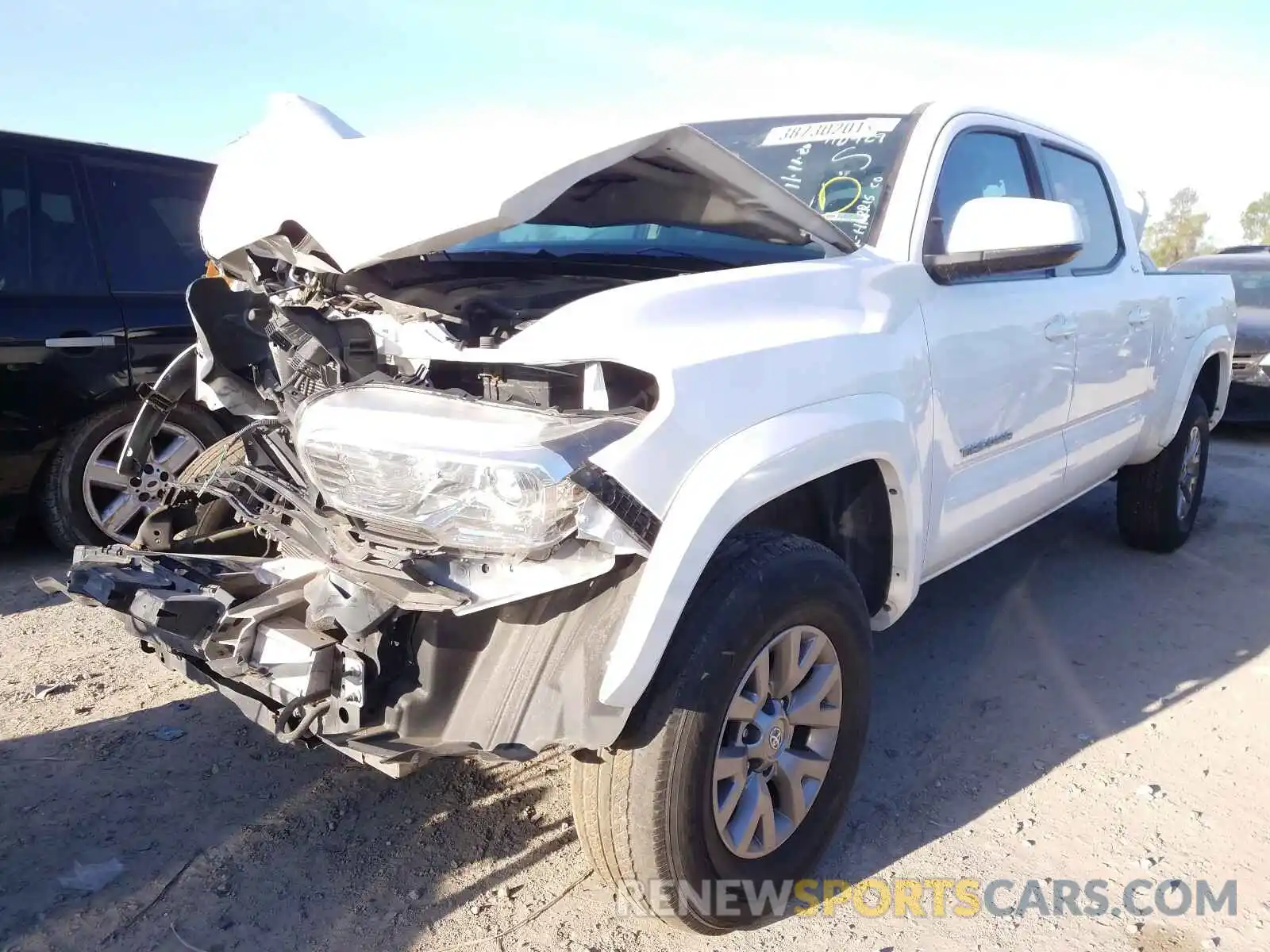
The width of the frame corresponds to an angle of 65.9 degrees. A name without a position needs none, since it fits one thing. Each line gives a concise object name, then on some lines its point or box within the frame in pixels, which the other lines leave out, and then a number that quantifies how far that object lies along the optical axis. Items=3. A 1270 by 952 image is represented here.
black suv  4.20
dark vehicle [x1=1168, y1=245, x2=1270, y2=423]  7.99
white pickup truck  1.89
